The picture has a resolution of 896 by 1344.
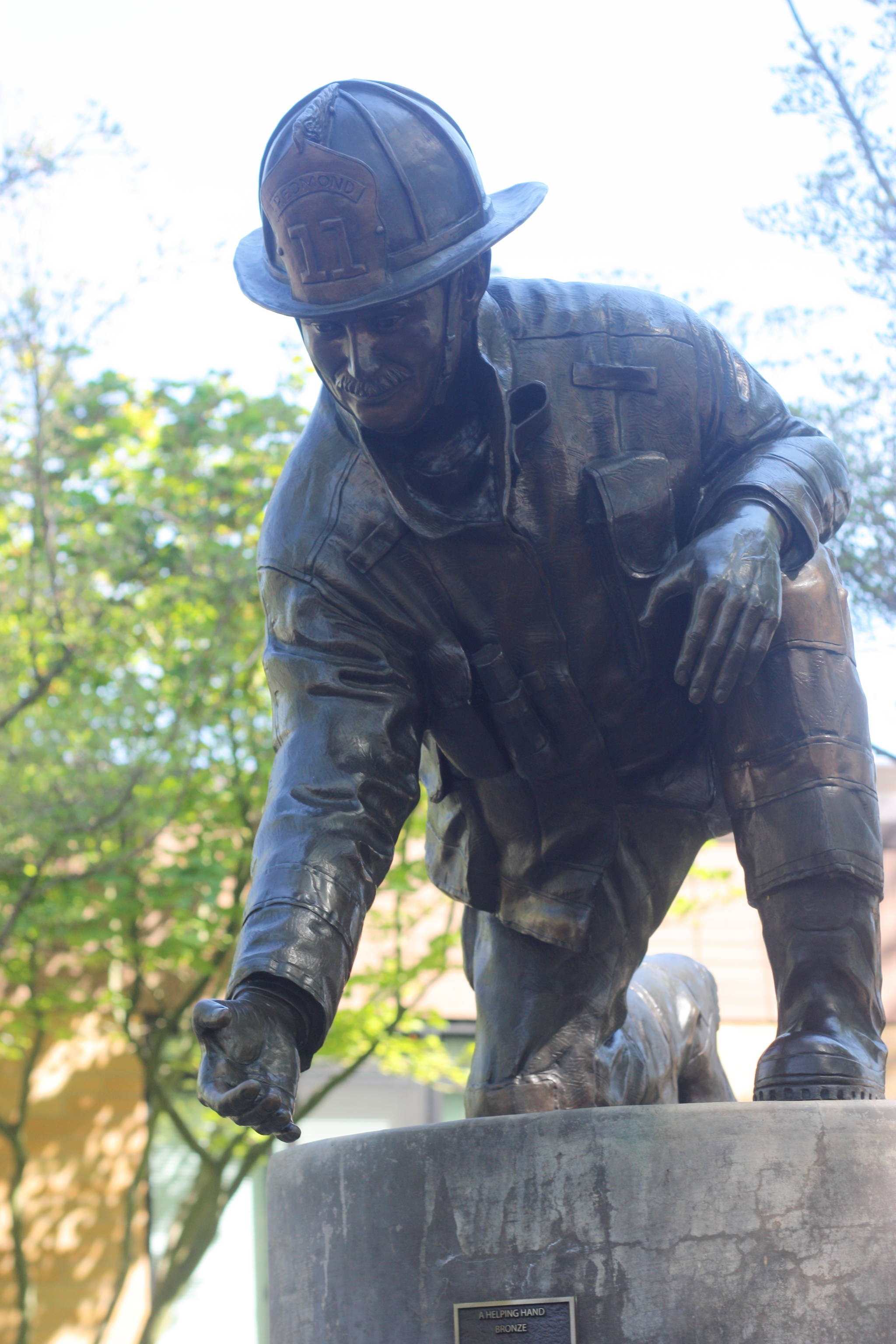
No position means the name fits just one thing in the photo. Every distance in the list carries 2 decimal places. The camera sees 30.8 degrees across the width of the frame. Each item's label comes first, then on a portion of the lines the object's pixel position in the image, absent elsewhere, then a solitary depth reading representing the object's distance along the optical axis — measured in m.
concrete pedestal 2.80
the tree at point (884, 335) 9.12
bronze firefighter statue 3.11
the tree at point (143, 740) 11.33
